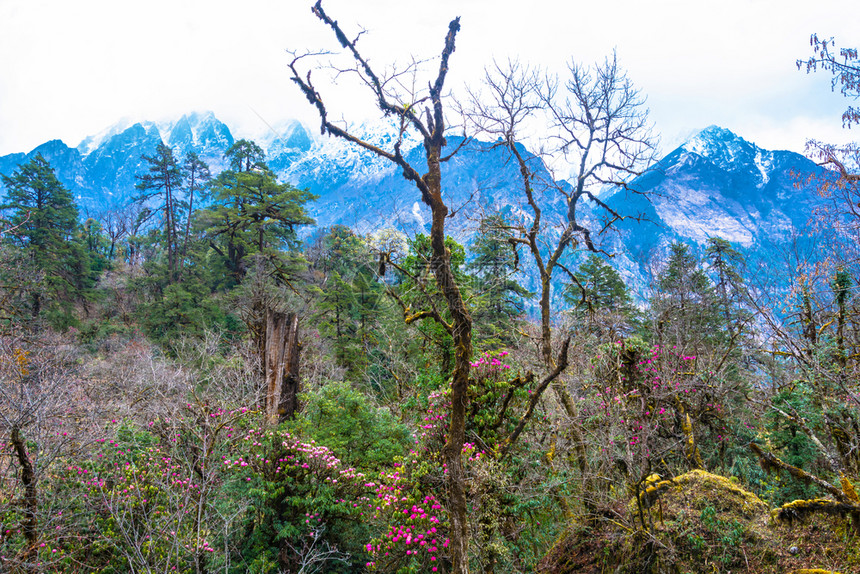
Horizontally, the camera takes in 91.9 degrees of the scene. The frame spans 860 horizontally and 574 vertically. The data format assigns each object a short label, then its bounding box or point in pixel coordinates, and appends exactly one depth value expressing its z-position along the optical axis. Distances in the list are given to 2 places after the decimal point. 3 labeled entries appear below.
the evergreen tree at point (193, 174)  30.71
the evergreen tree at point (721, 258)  21.12
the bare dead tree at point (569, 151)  9.07
